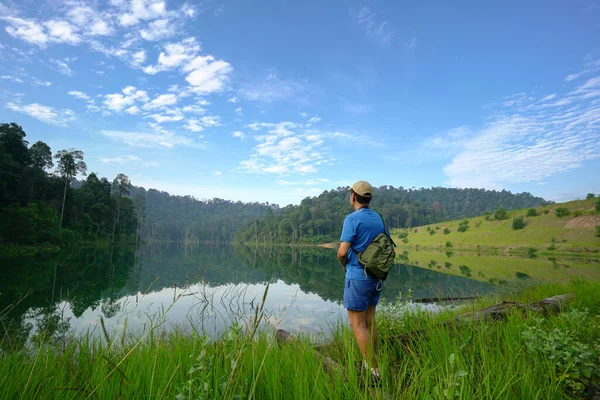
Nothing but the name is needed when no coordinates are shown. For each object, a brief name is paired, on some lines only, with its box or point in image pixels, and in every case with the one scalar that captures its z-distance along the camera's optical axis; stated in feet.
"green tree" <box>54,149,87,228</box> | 142.51
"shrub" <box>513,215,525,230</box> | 185.26
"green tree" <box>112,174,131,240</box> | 205.77
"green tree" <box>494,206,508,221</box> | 213.05
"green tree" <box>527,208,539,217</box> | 191.11
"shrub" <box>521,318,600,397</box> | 7.09
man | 10.50
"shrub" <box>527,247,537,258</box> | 149.32
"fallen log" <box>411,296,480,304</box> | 30.78
